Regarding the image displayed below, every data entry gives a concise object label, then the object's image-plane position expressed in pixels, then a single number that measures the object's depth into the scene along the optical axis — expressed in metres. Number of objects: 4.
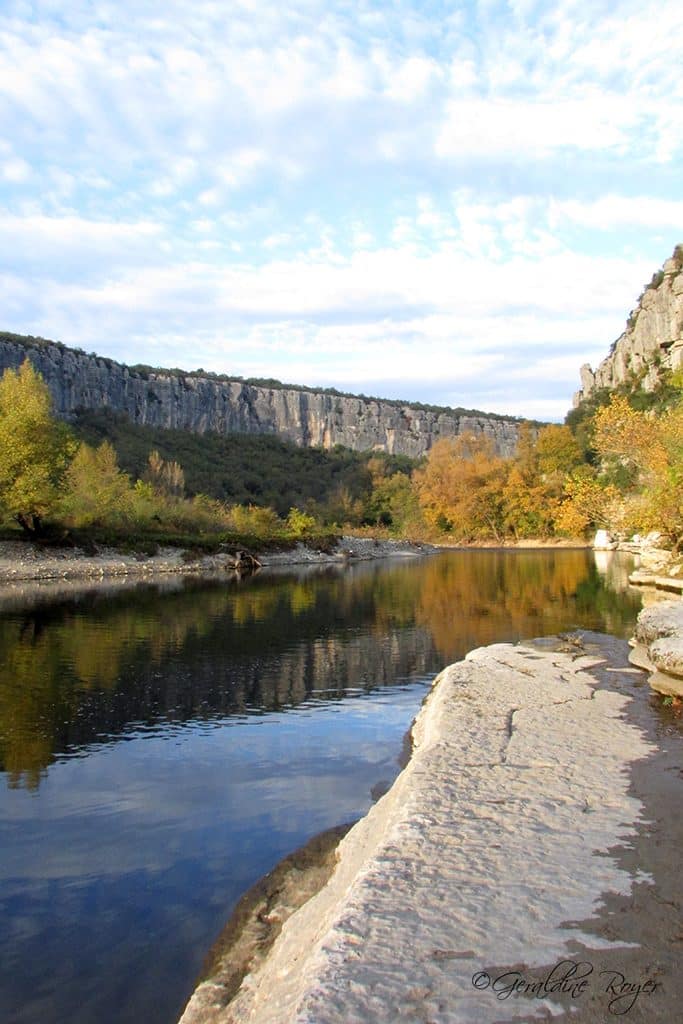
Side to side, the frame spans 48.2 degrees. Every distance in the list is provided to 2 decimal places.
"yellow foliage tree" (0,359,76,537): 36.72
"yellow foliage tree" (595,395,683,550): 18.91
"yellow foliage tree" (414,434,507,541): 83.19
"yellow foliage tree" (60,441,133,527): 44.34
